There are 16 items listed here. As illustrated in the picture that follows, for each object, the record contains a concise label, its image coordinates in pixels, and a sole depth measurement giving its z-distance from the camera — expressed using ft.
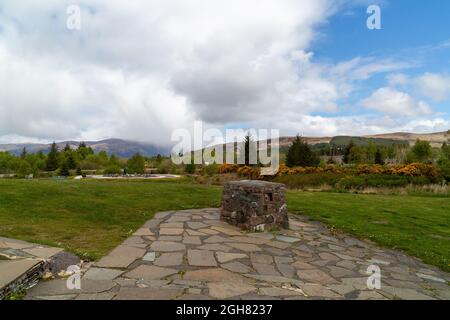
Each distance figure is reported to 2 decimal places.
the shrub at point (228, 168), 87.92
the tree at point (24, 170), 138.10
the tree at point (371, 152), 176.55
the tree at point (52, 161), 171.73
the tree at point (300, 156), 105.91
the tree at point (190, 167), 125.86
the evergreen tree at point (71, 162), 171.12
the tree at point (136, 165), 132.26
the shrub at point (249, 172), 74.77
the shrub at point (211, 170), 91.66
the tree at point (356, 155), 166.69
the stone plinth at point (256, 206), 21.37
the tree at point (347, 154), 178.31
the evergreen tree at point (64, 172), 144.66
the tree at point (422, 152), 121.70
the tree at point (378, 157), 163.63
